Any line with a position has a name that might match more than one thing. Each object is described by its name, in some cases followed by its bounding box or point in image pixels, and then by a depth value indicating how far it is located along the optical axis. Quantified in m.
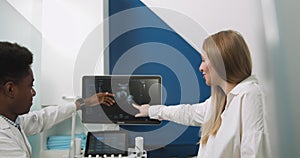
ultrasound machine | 1.63
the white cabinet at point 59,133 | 1.91
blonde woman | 0.98
